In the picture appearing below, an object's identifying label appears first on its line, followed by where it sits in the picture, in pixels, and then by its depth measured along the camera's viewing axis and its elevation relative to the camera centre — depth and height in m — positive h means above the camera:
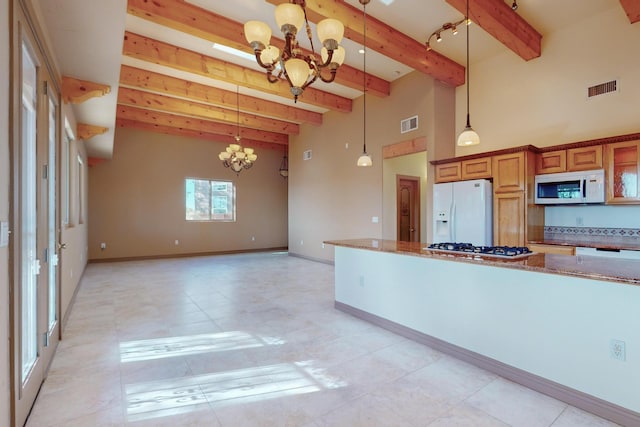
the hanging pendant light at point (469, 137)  3.35 +0.80
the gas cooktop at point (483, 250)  2.67 -0.34
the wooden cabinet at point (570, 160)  3.85 +0.67
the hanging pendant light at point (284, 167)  10.80 +1.57
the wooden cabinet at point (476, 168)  4.67 +0.66
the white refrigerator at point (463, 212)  4.62 +0.00
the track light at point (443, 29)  3.97 +2.37
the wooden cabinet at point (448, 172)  5.06 +0.65
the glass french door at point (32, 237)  1.76 -0.16
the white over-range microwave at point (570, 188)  3.82 +0.31
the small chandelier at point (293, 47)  2.55 +1.48
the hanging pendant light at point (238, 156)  7.08 +1.28
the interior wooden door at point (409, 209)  7.05 +0.08
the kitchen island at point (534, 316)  1.93 -0.79
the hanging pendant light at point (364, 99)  3.92 +2.21
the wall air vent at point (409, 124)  5.78 +1.63
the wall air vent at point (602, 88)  3.98 +1.58
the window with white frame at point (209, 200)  9.46 +0.39
